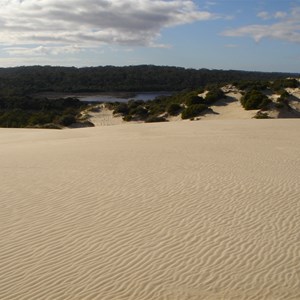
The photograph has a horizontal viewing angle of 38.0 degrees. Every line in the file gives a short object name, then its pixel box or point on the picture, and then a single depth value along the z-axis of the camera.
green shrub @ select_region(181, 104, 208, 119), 34.22
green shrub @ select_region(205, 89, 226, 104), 37.12
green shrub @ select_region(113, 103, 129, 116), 39.78
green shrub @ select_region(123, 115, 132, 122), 37.00
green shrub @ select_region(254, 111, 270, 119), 30.79
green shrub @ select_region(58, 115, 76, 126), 35.09
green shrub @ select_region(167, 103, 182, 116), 36.41
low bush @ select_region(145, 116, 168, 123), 34.23
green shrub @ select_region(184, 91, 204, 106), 36.84
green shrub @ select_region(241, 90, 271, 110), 33.34
